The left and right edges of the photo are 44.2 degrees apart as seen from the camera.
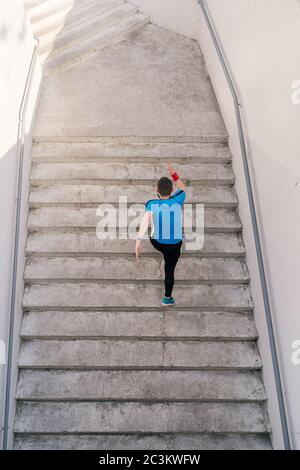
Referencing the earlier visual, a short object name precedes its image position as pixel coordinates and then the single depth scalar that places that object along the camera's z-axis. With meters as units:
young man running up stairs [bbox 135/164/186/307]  3.79
